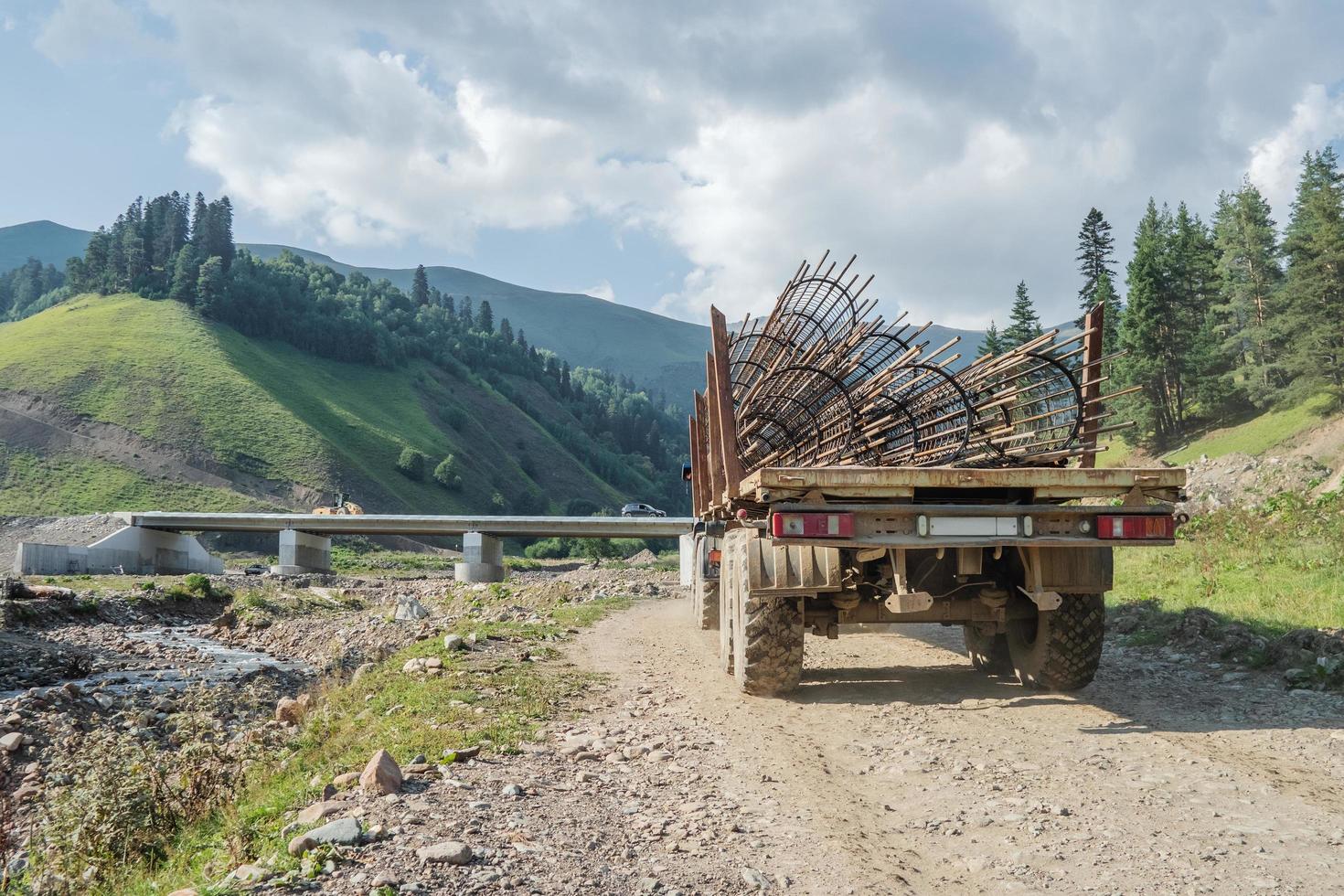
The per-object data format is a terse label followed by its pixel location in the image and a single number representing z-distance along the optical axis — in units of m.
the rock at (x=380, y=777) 4.97
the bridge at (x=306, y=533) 52.59
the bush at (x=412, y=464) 118.25
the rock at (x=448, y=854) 3.88
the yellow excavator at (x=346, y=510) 65.31
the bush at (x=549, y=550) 88.94
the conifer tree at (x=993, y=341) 62.44
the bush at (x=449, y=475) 121.94
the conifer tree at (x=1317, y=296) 46.06
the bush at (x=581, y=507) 136.88
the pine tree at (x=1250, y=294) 54.16
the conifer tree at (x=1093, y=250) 71.44
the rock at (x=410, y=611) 22.77
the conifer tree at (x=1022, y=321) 64.38
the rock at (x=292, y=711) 10.67
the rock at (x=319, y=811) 4.66
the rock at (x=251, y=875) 3.91
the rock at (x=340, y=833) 4.14
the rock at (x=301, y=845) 4.10
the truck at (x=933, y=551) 6.95
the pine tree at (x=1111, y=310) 63.16
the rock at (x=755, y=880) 3.80
